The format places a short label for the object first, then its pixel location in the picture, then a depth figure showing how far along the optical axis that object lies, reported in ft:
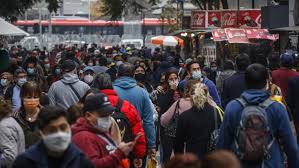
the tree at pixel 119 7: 161.75
